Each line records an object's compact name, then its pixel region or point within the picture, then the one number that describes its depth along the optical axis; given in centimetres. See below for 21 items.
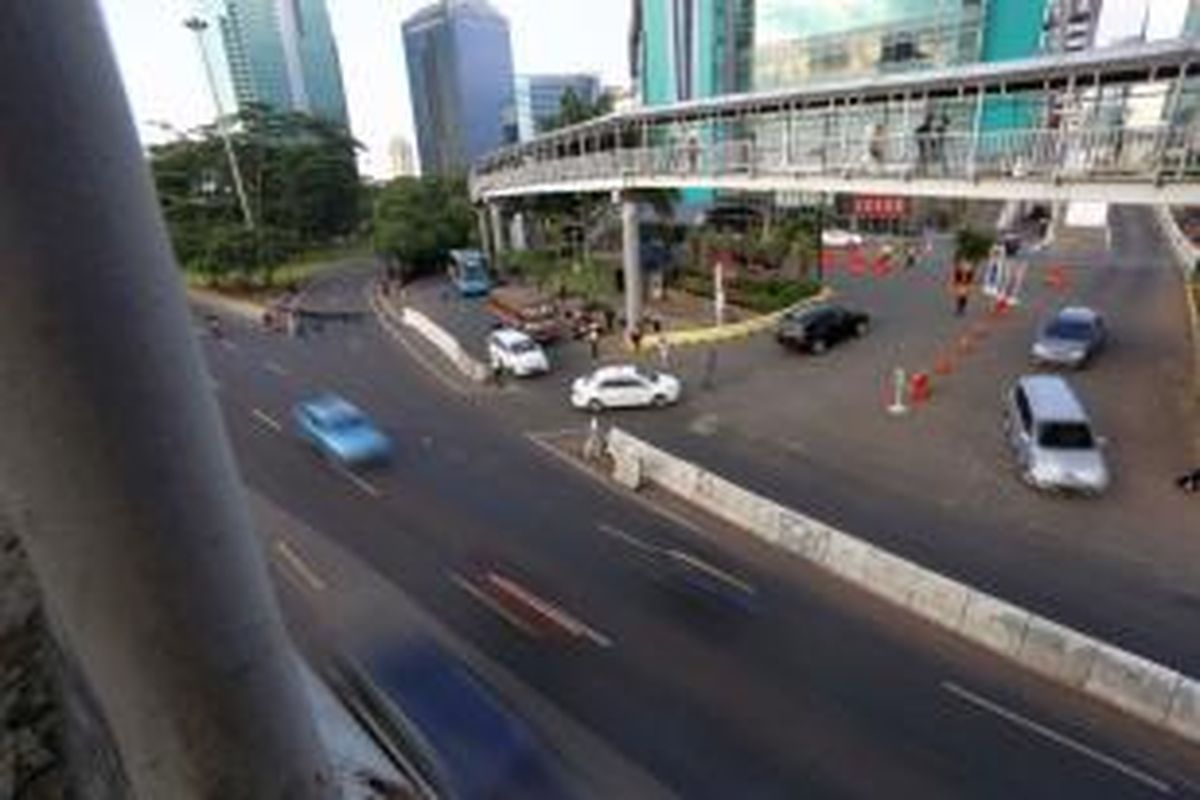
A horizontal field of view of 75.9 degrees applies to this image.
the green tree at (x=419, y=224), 5356
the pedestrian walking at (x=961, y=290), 3522
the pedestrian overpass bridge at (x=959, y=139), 1659
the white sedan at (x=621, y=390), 2472
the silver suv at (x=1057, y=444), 1741
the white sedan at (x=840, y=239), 5750
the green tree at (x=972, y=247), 4428
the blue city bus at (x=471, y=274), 4669
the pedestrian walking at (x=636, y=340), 3153
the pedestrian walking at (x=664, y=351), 2962
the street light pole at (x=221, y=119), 4432
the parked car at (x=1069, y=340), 2622
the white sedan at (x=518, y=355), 2906
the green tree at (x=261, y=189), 5072
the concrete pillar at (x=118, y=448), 178
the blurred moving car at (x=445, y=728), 1036
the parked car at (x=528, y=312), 3438
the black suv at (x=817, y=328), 2989
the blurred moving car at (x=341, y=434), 2127
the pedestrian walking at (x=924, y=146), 2062
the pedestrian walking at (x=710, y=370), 2695
